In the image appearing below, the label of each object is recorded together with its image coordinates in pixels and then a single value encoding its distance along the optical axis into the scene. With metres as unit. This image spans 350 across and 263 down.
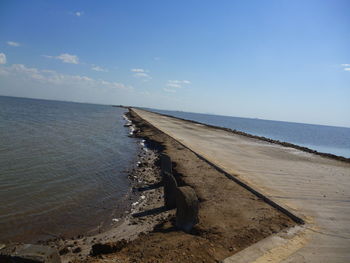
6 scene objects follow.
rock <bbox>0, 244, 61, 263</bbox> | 3.66
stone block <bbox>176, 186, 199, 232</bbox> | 6.16
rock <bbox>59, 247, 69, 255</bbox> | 5.79
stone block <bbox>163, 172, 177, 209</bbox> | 8.29
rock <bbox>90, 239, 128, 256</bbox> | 5.28
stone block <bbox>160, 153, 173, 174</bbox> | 10.82
